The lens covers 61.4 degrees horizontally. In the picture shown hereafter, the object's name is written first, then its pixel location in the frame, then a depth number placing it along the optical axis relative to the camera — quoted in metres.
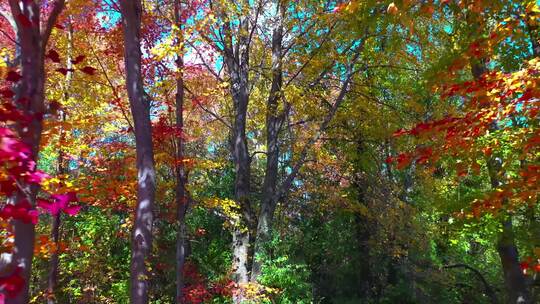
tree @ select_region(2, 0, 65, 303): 2.46
